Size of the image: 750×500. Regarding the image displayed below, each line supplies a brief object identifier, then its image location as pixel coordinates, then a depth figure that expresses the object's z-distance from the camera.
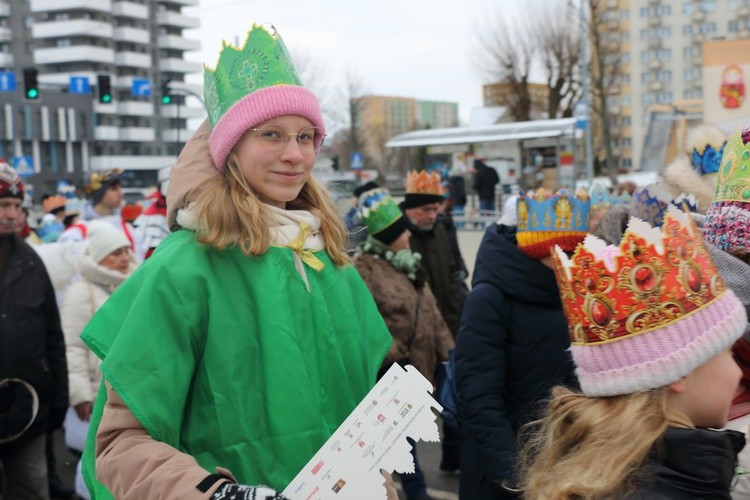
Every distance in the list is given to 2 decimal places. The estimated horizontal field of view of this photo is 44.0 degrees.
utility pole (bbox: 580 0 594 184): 29.44
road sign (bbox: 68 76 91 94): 37.12
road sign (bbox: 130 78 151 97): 29.70
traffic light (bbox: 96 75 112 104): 23.47
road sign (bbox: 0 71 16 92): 41.28
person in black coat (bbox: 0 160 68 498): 4.88
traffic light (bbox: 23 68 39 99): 22.25
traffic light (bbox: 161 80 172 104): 23.25
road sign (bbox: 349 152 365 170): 29.25
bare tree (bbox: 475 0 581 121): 52.72
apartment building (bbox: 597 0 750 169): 89.44
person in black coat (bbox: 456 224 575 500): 3.68
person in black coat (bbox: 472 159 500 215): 22.19
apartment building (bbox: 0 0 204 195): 85.88
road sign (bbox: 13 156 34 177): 29.53
